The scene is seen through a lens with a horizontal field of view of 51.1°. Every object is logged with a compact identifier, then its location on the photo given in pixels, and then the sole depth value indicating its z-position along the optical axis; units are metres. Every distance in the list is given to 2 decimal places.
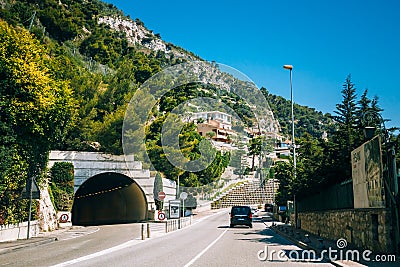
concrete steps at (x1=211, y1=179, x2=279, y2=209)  77.96
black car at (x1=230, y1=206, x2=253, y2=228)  31.58
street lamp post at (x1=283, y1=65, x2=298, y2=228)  30.07
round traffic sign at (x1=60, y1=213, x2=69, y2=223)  25.06
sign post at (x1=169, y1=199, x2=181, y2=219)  31.12
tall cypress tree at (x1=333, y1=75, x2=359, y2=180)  16.25
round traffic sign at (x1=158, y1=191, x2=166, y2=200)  28.91
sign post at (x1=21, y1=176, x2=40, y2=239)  19.45
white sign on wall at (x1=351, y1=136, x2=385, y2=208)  11.82
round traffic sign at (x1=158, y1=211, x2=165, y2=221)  29.38
